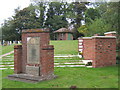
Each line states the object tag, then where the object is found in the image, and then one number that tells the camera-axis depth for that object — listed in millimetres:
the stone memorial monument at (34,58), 7887
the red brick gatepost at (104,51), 10778
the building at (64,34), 43916
